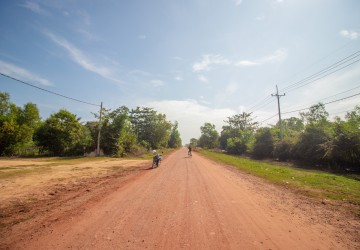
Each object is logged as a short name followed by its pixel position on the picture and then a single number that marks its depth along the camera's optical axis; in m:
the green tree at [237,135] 60.34
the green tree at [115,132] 36.50
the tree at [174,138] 120.71
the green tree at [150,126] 72.19
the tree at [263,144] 41.84
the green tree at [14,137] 31.50
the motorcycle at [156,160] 20.17
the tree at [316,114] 66.61
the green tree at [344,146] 23.06
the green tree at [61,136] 35.81
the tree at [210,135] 113.44
